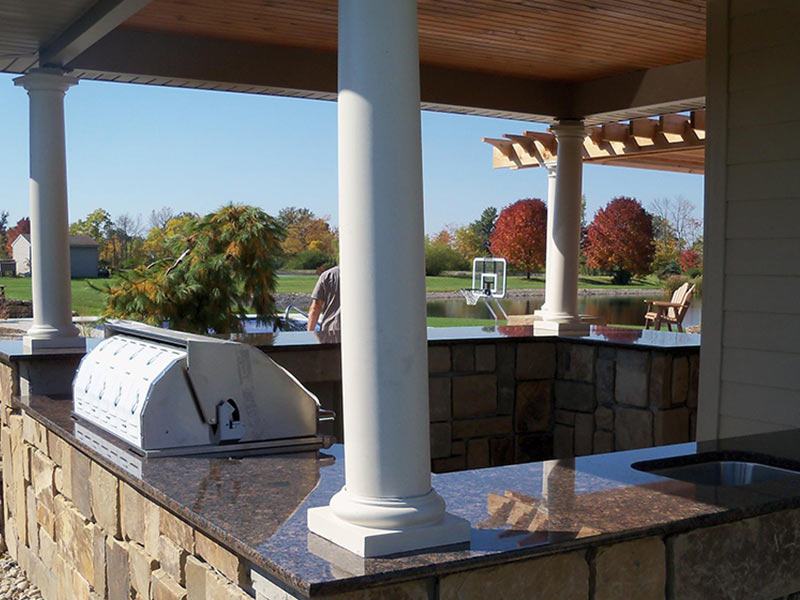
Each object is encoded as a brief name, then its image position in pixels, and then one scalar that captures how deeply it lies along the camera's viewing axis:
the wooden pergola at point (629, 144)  9.15
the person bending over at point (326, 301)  6.38
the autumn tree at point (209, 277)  8.44
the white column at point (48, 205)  4.82
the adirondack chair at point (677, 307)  14.16
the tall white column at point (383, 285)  2.00
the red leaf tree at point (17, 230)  44.81
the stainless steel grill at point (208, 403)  2.93
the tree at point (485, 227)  40.47
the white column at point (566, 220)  6.79
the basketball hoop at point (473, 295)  13.25
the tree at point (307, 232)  34.53
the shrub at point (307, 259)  32.18
